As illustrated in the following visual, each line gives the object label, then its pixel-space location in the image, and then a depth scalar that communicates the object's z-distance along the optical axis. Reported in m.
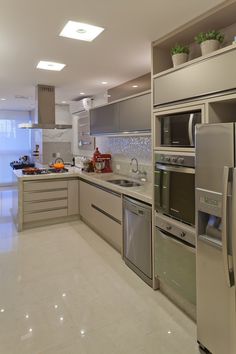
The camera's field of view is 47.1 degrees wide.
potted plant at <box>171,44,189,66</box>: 2.26
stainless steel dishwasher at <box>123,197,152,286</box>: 2.63
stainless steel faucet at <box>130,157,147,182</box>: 3.84
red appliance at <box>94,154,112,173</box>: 4.73
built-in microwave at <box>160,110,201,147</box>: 2.04
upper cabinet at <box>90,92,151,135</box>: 3.13
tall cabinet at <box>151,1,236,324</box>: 1.76
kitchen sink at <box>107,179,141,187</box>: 3.75
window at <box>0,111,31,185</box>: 8.09
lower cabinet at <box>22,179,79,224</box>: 4.40
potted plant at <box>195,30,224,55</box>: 1.94
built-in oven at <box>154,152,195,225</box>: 2.04
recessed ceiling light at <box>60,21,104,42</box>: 2.29
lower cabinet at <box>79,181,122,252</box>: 3.34
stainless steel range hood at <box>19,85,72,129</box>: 4.64
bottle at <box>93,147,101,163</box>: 4.74
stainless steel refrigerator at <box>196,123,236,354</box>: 1.51
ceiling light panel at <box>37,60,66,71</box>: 3.35
